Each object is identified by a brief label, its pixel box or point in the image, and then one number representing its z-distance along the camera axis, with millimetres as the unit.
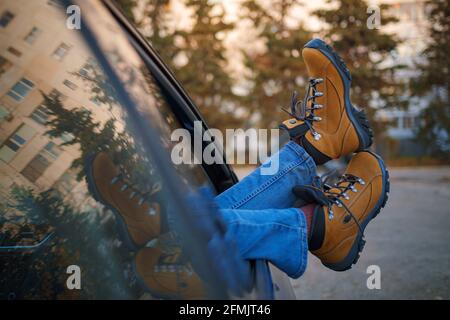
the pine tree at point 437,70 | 12380
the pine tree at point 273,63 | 16438
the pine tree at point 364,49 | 13609
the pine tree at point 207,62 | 18062
